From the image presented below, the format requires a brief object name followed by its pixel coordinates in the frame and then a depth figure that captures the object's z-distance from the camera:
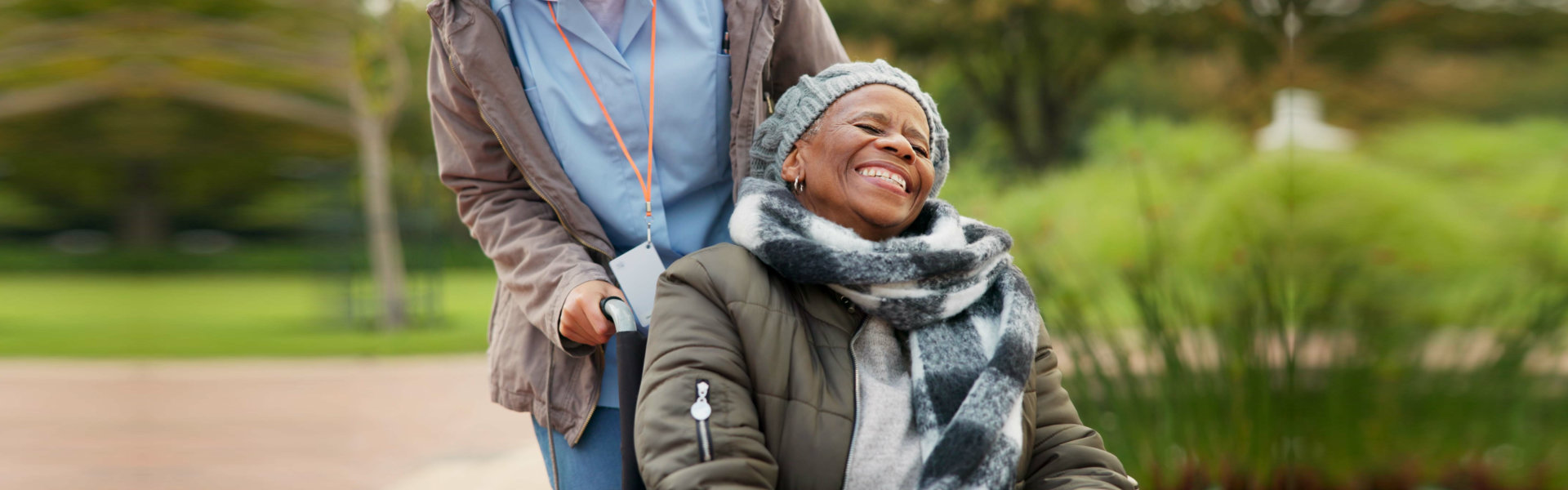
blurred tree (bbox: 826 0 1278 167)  5.36
